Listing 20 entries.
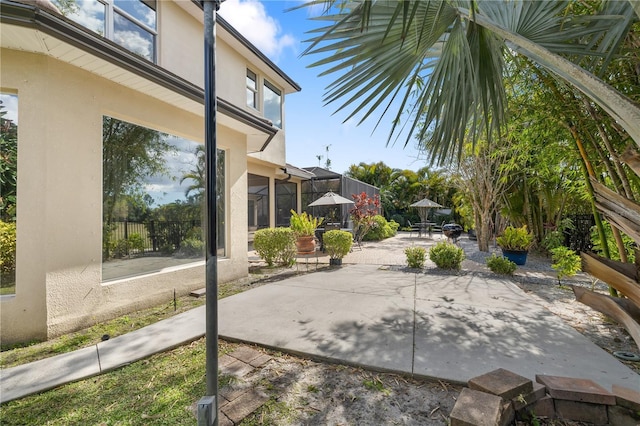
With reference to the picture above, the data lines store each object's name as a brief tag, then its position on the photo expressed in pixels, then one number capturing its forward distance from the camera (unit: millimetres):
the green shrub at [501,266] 6707
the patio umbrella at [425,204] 16641
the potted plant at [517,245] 8039
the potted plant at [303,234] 8023
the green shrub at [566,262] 5426
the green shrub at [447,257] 7156
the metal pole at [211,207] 1482
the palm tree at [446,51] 2209
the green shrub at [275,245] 7717
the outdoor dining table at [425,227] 16825
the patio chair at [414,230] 17172
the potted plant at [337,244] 8031
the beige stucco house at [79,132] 3309
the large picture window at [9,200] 3408
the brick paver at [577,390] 1971
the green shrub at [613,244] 4270
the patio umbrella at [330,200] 11859
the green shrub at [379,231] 15691
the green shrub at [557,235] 9211
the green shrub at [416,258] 7525
